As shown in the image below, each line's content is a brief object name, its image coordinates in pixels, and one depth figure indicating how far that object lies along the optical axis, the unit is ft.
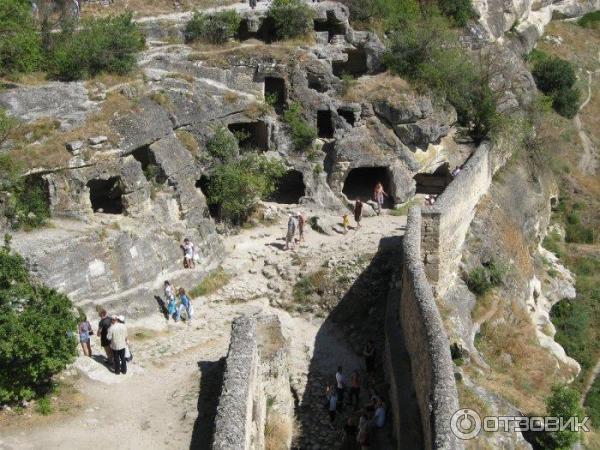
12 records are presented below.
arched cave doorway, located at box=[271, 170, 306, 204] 79.20
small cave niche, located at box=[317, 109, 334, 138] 82.66
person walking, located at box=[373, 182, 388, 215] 76.07
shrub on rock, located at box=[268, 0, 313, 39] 87.10
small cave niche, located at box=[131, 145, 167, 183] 64.44
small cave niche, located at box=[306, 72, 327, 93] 81.76
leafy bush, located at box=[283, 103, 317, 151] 77.30
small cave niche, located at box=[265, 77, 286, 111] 80.48
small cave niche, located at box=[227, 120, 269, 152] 77.61
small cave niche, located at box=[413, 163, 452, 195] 87.68
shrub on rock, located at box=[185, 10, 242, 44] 85.46
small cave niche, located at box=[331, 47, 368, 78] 90.22
